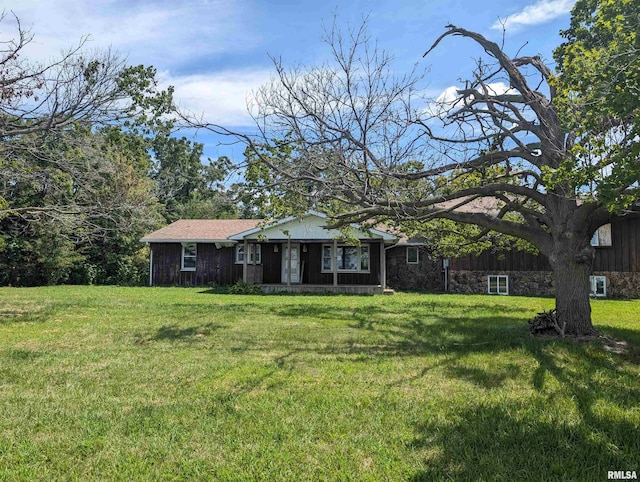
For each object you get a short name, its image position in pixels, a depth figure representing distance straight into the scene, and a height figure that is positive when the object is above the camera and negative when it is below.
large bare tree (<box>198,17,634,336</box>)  8.22 +1.93
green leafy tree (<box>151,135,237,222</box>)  38.41 +9.17
